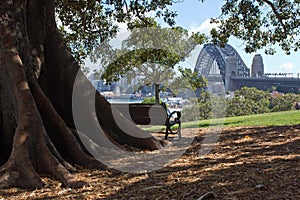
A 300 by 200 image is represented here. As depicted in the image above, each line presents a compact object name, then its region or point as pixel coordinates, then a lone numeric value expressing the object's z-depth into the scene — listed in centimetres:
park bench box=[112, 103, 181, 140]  795
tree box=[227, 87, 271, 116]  2650
